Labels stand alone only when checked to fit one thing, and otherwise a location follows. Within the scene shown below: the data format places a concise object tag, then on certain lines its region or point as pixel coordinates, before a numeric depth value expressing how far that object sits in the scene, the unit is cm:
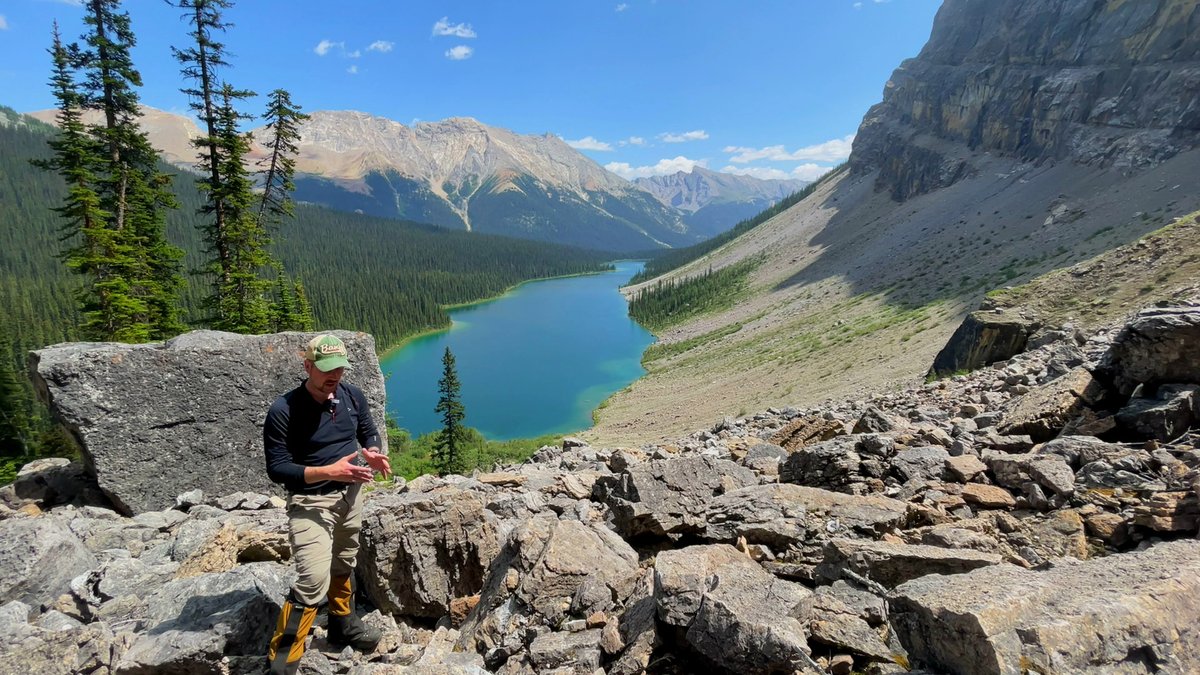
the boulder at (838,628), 361
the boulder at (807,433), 1008
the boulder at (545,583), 462
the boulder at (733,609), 355
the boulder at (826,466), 703
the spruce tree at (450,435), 3391
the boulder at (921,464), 666
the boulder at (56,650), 414
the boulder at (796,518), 534
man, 464
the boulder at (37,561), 528
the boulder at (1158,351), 695
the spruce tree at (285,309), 2666
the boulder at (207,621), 438
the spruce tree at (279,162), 2023
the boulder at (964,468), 627
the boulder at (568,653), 401
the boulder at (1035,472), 552
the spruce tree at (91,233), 1773
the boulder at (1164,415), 632
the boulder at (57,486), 830
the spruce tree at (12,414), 3800
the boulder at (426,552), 541
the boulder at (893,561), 422
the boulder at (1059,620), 279
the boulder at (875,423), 952
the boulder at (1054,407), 764
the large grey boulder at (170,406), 786
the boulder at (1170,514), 453
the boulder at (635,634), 389
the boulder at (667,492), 604
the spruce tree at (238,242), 1942
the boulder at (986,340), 1705
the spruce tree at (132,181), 1764
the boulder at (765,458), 852
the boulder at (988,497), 561
